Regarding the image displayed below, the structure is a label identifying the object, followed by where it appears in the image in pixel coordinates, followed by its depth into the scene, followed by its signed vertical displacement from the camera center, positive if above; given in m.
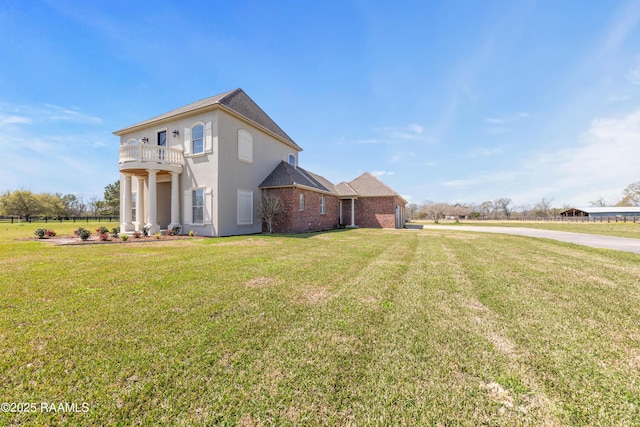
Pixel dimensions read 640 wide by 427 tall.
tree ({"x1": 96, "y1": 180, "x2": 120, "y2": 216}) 31.42 +2.66
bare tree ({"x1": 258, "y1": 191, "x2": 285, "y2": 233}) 14.31 +0.47
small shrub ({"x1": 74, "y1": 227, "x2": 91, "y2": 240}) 9.83 -0.61
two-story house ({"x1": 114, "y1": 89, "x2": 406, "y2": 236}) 12.42 +2.76
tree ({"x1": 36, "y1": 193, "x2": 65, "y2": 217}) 38.38 +2.61
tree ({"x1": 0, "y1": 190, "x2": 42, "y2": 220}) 35.97 +2.58
